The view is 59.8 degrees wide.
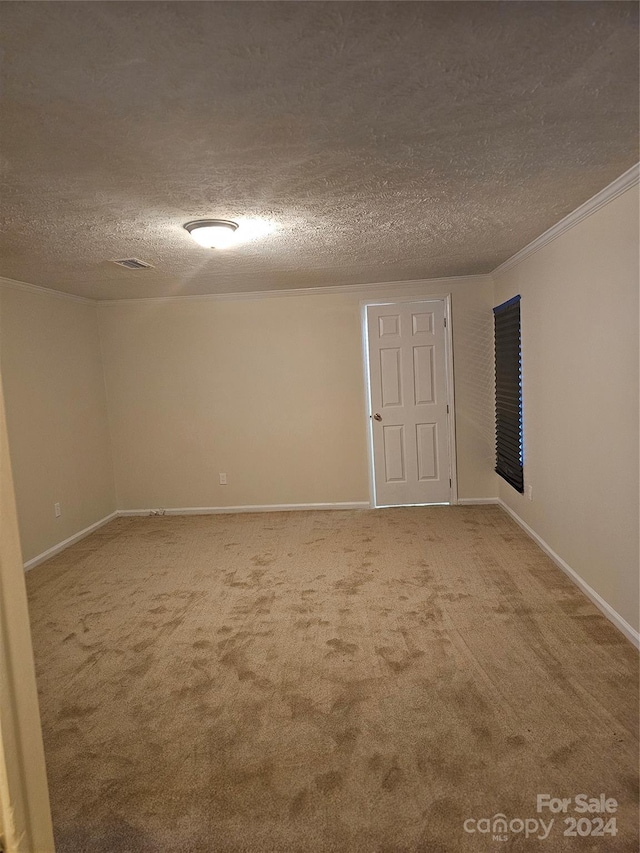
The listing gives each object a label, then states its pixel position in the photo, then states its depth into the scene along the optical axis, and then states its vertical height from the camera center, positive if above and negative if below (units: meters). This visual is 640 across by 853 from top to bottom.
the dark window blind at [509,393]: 4.71 -0.24
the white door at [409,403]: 5.64 -0.32
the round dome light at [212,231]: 2.94 +0.82
